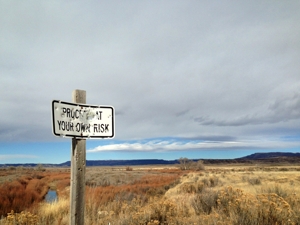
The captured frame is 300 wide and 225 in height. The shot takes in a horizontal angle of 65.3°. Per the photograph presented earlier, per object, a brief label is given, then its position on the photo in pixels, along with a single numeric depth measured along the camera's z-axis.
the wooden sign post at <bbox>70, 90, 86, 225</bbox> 2.91
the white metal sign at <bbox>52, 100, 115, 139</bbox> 2.75
